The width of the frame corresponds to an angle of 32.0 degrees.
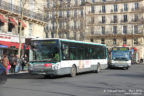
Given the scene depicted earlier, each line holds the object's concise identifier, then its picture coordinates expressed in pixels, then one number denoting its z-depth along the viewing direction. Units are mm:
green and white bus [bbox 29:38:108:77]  15227
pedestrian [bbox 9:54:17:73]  19453
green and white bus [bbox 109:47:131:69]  26703
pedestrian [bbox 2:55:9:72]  17094
